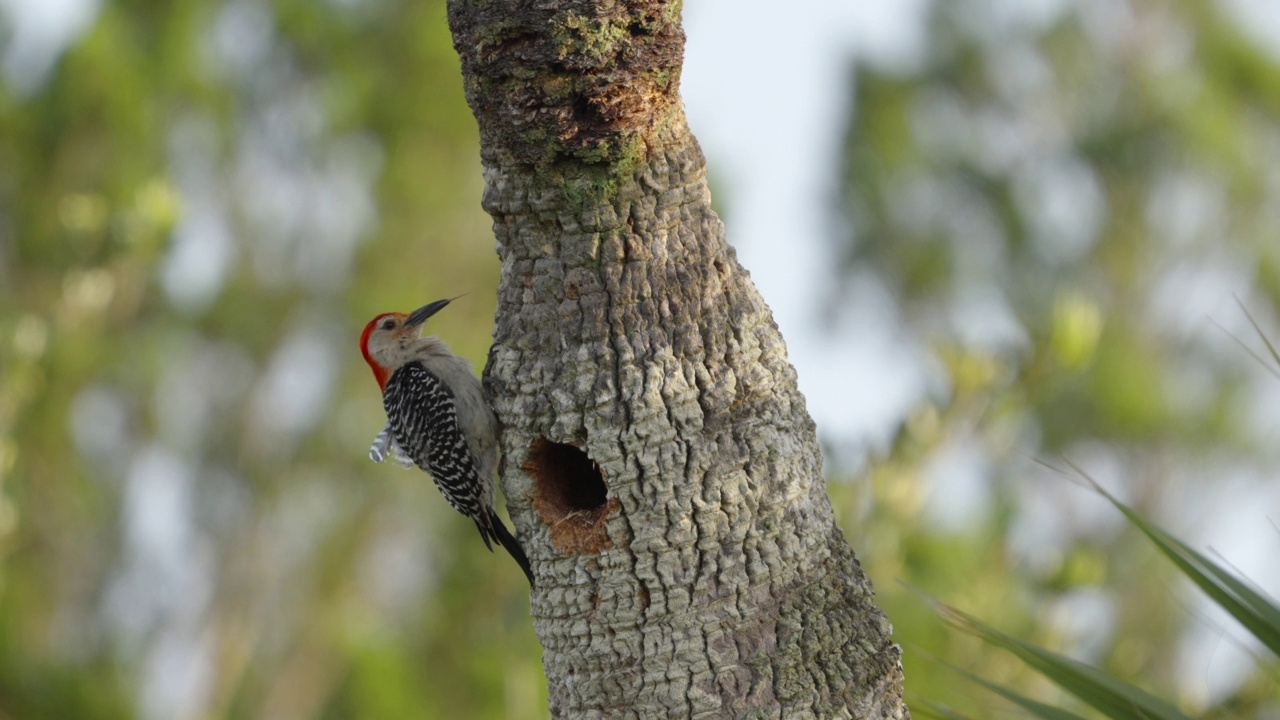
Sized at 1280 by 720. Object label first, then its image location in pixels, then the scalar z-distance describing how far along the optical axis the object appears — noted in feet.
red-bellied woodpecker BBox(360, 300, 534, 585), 35.50
